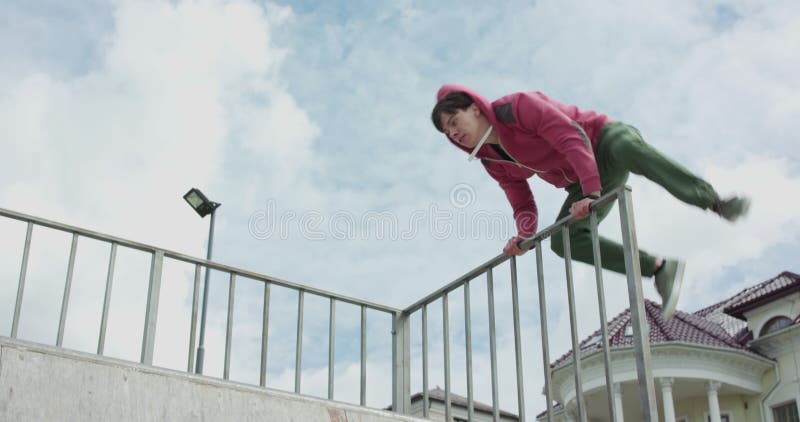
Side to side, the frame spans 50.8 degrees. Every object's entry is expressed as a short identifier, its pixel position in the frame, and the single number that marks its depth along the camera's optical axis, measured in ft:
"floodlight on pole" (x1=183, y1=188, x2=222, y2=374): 38.32
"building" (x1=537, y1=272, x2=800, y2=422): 82.28
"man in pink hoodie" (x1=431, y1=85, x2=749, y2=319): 14.35
